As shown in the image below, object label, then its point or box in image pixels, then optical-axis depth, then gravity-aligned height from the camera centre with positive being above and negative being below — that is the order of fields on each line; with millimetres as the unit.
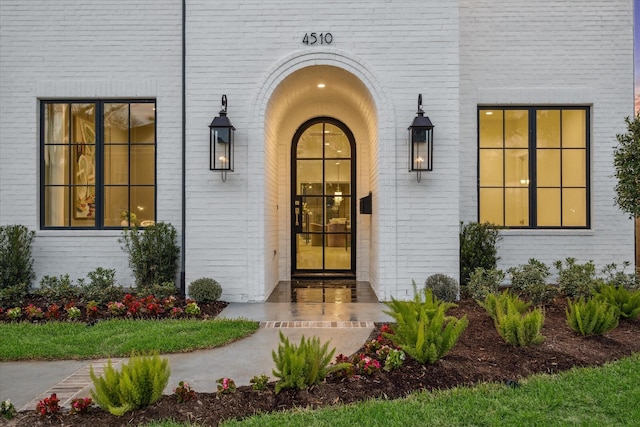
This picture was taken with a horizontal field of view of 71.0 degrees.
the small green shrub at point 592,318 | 4348 -1016
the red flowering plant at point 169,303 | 5875 -1198
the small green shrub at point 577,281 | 6012 -895
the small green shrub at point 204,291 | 6316 -1097
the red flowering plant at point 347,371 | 3462 -1232
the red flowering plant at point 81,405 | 2930 -1267
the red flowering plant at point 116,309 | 5711 -1227
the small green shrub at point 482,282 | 6203 -963
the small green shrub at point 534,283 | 5965 -940
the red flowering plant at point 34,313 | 5574 -1254
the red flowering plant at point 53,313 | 5598 -1267
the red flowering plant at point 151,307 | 5703 -1217
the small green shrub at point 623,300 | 4855 -931
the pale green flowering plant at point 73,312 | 5547 -1245
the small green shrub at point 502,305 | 4452 -928
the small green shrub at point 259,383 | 3268 -1242
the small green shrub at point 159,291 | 6602 -1155
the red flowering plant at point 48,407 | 2916 -1270
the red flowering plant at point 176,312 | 5660 -1264
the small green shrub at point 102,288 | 6320 -1102
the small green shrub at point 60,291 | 6562 -1156
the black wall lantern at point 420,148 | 6410 +965
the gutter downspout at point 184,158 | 6719 +843
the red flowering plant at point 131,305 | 5668 -1195
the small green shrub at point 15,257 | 6871 -690
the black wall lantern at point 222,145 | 6379 +1003
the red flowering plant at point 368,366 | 3578 -1222
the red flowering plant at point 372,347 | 4086 -1220
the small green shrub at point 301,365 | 3191 -1099
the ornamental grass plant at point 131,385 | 2863 -1117
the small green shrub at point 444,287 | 6277 -1018
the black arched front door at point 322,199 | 8922 +295
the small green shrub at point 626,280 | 6234 -914
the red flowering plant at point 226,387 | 3229 -1255
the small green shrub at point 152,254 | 6957 -651
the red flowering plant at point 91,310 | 5699 -1243
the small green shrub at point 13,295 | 6406 -1221
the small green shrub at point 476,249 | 7090 -544
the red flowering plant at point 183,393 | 3117 -1259
